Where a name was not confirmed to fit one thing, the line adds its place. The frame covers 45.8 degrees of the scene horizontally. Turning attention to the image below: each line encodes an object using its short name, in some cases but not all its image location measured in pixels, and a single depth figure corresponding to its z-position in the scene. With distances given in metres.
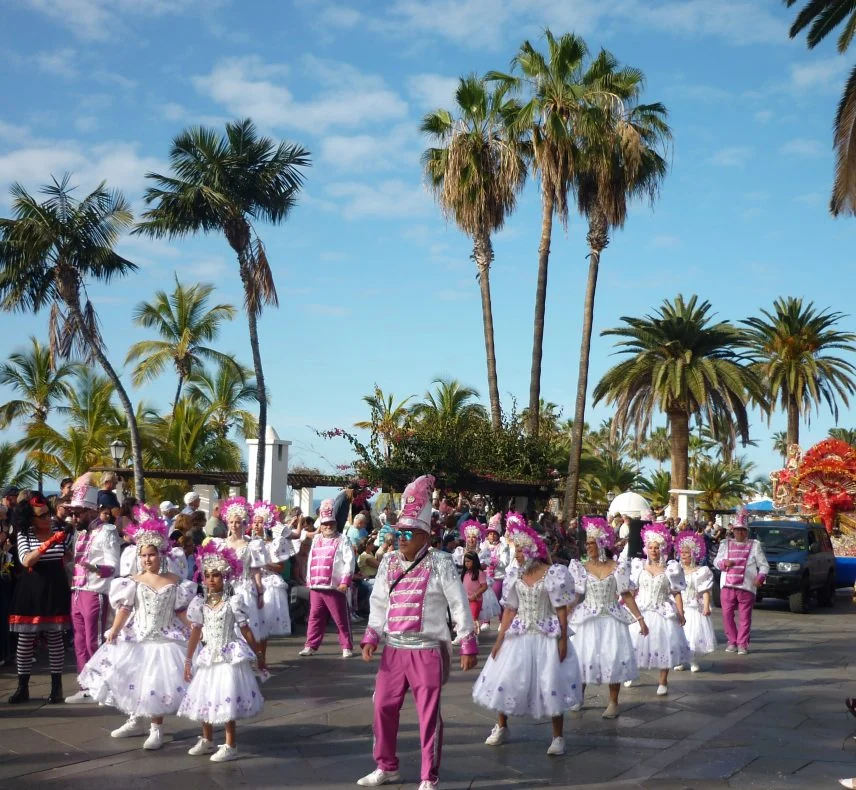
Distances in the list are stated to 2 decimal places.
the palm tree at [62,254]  25.67
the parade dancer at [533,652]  7.79
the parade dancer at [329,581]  12.78
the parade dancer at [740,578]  14.57
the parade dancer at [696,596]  12.88
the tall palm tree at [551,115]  28.92
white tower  24.98
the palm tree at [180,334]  39.97
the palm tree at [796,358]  40.25
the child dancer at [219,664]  7.39
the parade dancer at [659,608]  10.97
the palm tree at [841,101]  16.77
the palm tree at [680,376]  33.44
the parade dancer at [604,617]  9.39
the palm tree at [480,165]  29.86
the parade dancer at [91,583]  9.94
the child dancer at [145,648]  7.70
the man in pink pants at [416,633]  6.71
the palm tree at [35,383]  39.94
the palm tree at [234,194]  28.16
